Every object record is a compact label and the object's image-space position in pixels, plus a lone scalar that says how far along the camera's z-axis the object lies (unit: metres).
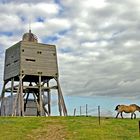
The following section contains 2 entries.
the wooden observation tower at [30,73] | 33.36
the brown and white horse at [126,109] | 25.30
